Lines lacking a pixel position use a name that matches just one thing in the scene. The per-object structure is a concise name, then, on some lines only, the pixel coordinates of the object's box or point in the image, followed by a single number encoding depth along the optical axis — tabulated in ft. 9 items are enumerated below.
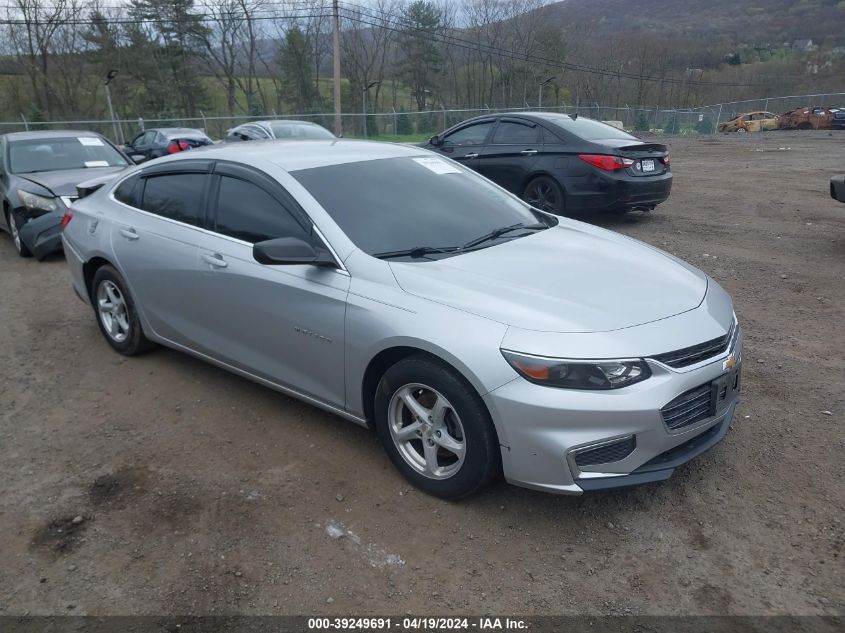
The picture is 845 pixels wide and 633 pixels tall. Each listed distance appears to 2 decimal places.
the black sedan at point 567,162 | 28.48
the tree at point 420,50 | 193.26
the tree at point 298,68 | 183.83
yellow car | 128.16
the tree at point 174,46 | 161.27
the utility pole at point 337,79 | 94.48
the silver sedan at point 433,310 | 9.21
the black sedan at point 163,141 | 57.57
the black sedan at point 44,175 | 26.23
